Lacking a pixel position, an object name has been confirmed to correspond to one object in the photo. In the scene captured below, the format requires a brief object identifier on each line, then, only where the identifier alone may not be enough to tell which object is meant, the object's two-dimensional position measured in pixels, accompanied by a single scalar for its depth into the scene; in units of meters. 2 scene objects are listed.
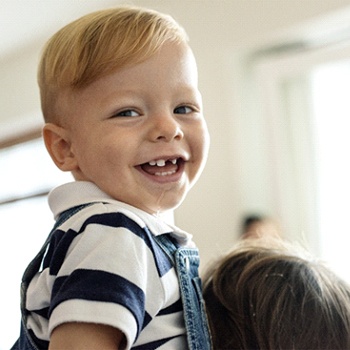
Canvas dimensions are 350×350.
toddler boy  0.73
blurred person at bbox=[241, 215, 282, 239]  3.33
